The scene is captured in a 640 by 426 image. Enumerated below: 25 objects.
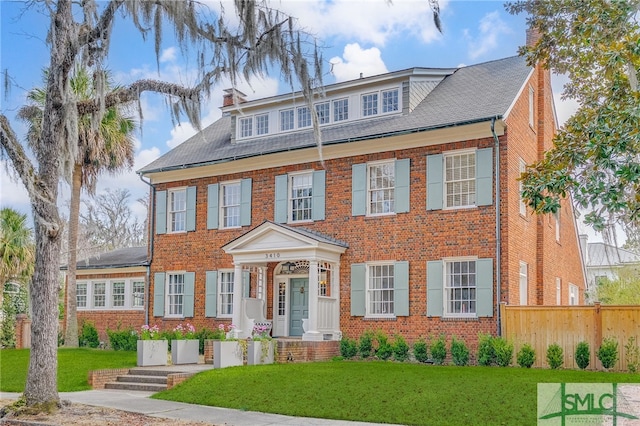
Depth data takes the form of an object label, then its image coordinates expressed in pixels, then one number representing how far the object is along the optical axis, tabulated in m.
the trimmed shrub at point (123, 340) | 23.05
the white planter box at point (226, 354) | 16.16
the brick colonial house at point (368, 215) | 17.55
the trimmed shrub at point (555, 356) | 15.73
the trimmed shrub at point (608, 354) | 15.14
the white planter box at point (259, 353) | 16.83
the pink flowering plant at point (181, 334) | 17.91
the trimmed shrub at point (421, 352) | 17.31
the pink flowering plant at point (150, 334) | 17.23
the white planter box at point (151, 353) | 16.86
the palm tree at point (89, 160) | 23.89
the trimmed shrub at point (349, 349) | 18.45
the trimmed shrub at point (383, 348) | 17.92
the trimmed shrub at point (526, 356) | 16.00
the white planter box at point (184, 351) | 17.66
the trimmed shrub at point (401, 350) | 17.62
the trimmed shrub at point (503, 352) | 16.17
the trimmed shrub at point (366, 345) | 18.28
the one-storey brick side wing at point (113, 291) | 25.09
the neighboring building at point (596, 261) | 43.92
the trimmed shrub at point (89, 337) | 24.88
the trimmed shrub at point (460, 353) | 16.70
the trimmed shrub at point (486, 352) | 16.39
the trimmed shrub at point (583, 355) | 15.48
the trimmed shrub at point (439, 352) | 17.02
